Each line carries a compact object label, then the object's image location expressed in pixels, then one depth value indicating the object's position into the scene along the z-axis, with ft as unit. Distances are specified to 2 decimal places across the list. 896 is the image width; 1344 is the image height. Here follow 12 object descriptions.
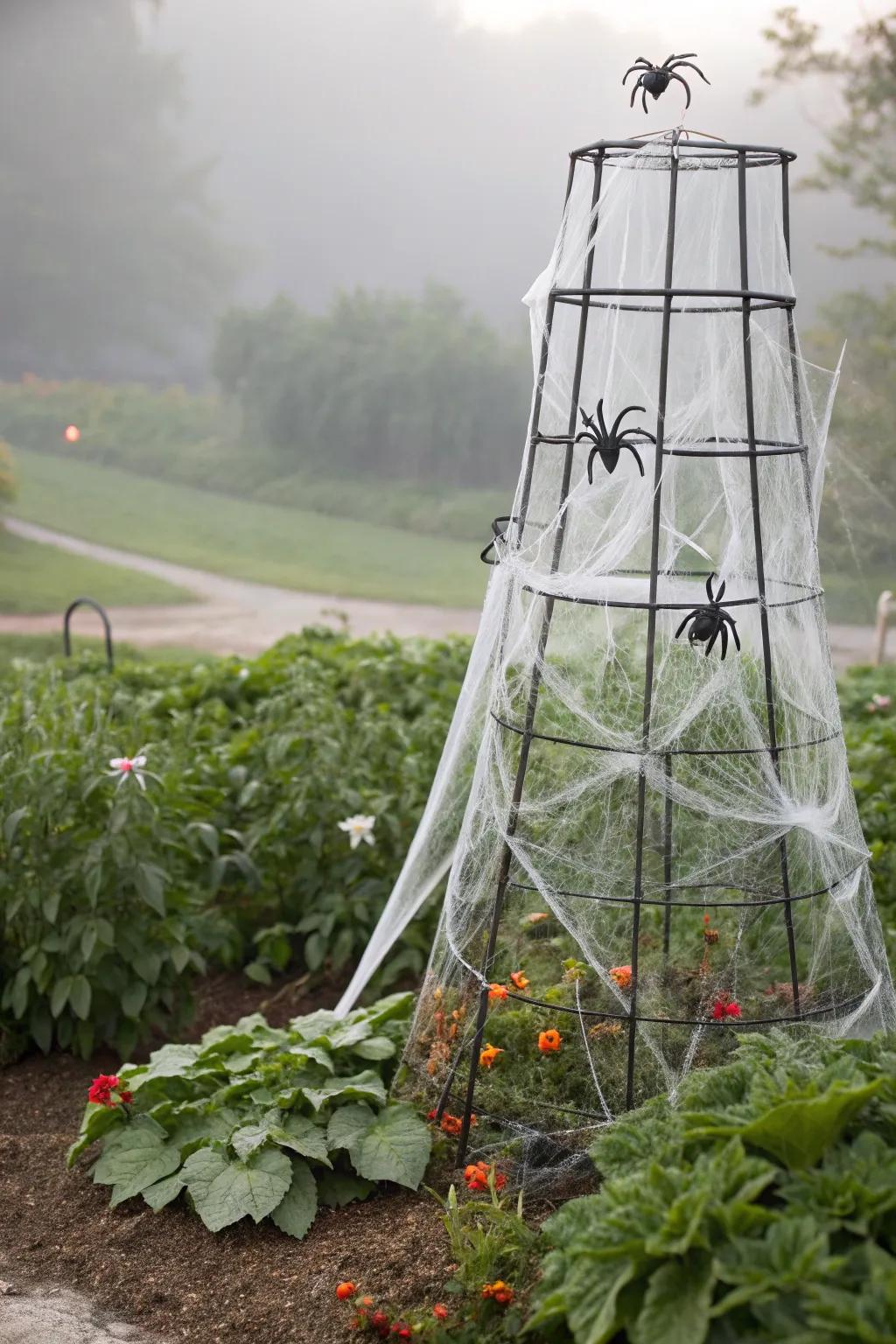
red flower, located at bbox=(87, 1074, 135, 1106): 7.32
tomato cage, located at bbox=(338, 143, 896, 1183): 6.78
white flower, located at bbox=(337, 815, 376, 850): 10.31
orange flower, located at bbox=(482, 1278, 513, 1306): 5.79
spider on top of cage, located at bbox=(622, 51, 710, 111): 6.47
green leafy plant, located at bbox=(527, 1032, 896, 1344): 4.13
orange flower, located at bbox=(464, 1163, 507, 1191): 6.62
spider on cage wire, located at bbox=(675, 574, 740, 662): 6.34
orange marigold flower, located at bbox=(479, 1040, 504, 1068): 7.04
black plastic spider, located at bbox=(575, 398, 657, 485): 6.48
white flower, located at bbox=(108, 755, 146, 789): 9.16
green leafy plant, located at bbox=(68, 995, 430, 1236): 6.98
